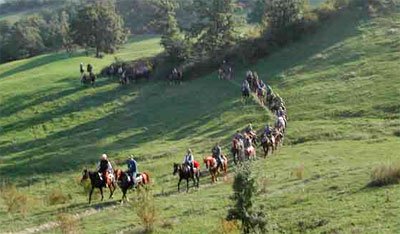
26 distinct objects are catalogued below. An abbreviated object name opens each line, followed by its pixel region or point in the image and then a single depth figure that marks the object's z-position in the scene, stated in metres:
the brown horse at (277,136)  38.95
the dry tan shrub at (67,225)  21.94
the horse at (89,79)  68.93
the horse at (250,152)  35.97
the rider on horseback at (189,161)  31.28
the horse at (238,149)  36.00
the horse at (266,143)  37.65
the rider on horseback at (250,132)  39.34
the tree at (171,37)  73.88
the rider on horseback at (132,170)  29.28
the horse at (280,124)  40.61
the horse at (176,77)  66.38
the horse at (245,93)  53.78
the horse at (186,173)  31.00
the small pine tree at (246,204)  17.73
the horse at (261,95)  52.50
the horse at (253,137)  39.00
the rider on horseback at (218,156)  33.50
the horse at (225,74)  63.25
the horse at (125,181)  28.93
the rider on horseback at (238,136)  36.28
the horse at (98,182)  29.38
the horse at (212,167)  32.91
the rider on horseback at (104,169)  29.57
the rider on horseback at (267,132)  38.02
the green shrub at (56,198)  30.94
